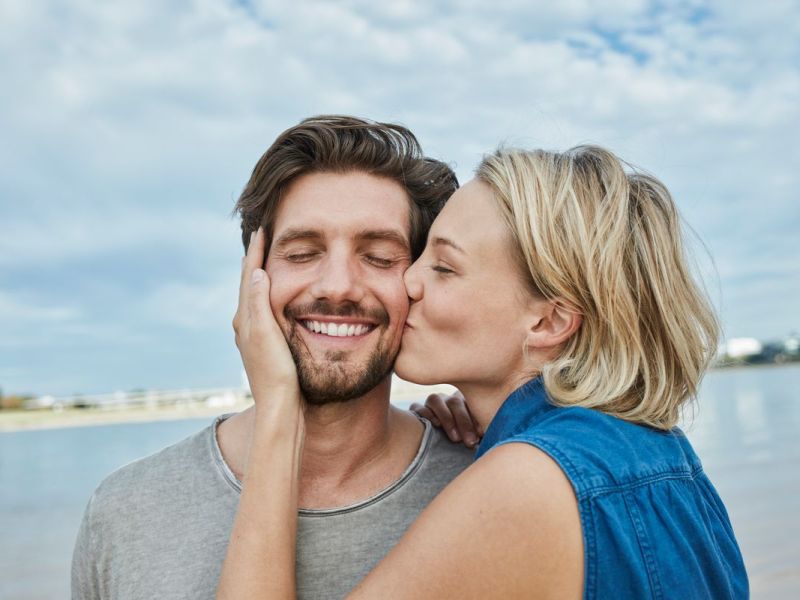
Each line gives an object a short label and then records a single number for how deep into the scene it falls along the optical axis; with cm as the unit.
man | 73
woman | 55
